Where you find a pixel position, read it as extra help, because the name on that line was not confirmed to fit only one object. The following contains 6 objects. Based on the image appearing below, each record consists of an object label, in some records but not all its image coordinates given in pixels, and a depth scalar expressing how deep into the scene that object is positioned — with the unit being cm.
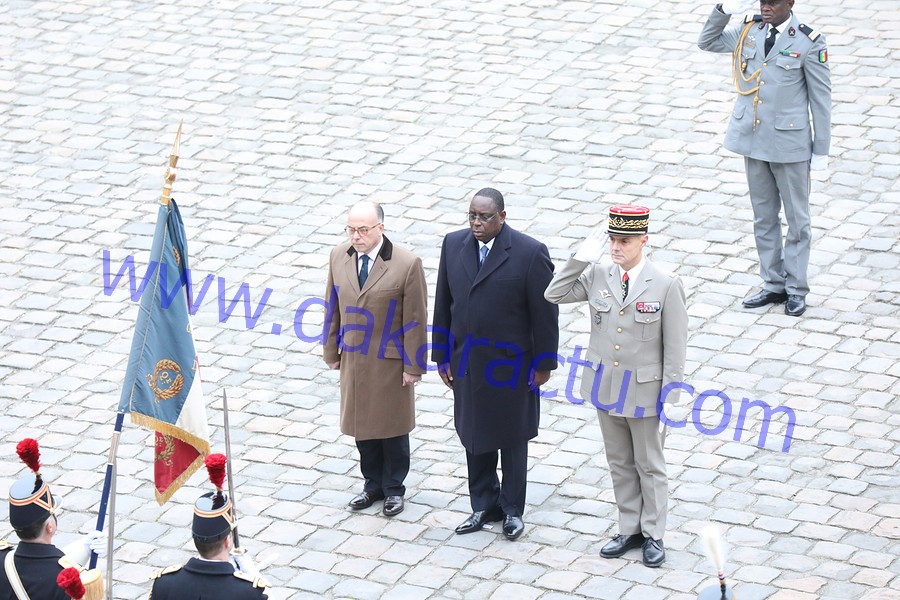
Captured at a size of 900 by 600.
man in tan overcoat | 1568
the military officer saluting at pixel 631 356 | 1444
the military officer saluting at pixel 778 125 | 1934
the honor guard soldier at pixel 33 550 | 1175
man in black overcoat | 1513
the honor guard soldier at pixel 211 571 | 1131
